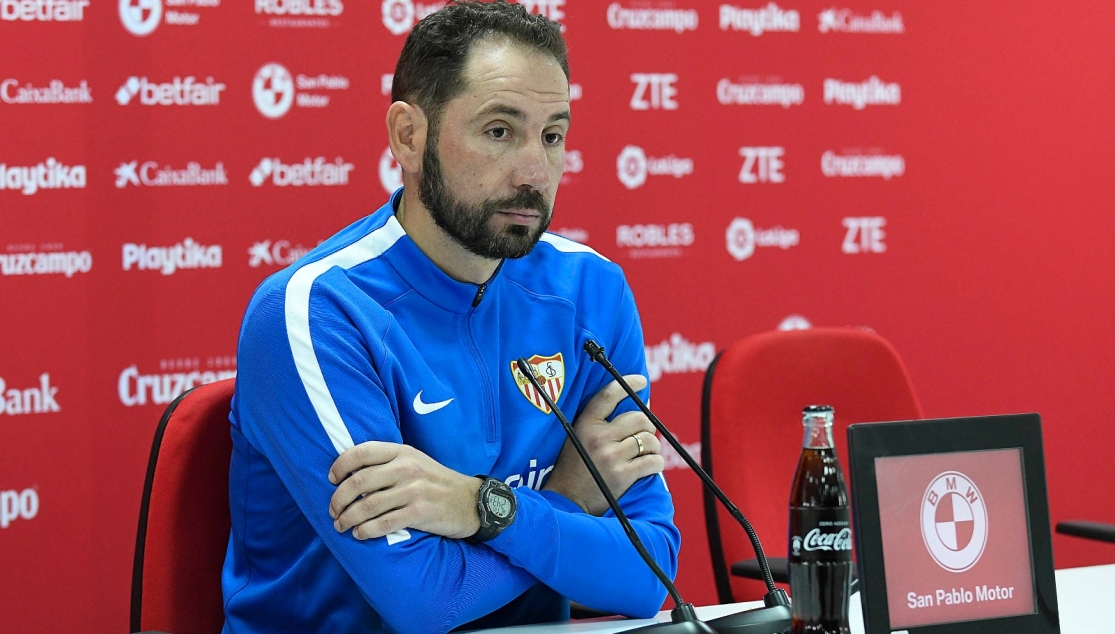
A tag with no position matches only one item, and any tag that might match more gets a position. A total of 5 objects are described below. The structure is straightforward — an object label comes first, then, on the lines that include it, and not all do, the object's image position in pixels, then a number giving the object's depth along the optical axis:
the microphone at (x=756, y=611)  5.94
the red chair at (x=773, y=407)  6.70
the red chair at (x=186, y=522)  6.13
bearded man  6.02
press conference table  6.04
